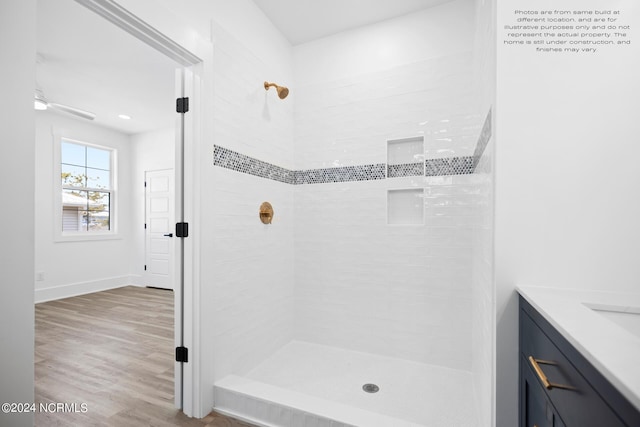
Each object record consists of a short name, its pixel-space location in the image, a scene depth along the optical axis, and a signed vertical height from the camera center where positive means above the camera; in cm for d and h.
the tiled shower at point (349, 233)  186 -15
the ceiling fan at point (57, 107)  270 +105
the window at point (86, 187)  453 +39
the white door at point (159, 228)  501 -27
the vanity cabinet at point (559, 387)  50 -37
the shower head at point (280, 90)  224 +91
